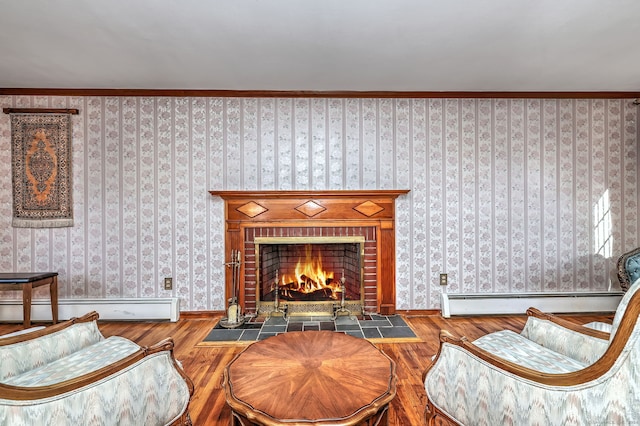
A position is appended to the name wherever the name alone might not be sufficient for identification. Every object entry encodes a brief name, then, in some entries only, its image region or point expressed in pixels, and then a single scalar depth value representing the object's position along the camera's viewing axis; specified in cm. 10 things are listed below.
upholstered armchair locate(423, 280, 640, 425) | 96
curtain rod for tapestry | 322
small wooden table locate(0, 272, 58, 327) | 272
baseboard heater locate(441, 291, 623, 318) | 341
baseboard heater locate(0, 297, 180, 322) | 324
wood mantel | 334
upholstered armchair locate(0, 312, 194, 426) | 107
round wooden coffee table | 106
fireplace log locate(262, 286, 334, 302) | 347
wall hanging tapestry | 325
